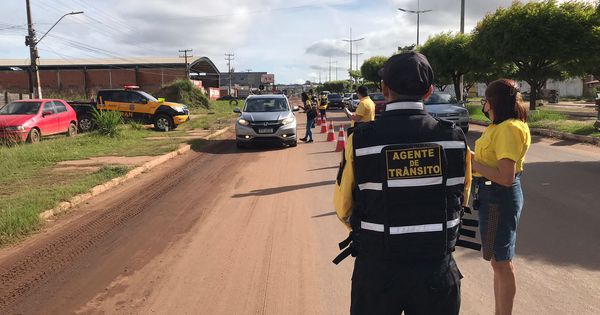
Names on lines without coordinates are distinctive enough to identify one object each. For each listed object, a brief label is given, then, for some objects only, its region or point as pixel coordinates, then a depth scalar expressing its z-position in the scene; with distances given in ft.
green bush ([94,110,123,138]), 51.47
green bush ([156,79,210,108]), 135.44
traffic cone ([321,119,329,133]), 64.23
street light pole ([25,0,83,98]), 85.92
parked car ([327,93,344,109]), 145.59
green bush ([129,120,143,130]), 62.03
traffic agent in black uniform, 6.35
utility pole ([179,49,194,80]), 184.24
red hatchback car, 47.34
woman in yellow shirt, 9.67
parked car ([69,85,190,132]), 65.51
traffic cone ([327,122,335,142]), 52.21
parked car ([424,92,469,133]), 55.06
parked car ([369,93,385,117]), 82.77
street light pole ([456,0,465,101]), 87.53
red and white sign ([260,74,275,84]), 445.78
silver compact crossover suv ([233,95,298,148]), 45.83
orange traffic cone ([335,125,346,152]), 40.87
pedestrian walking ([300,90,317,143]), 51.80
